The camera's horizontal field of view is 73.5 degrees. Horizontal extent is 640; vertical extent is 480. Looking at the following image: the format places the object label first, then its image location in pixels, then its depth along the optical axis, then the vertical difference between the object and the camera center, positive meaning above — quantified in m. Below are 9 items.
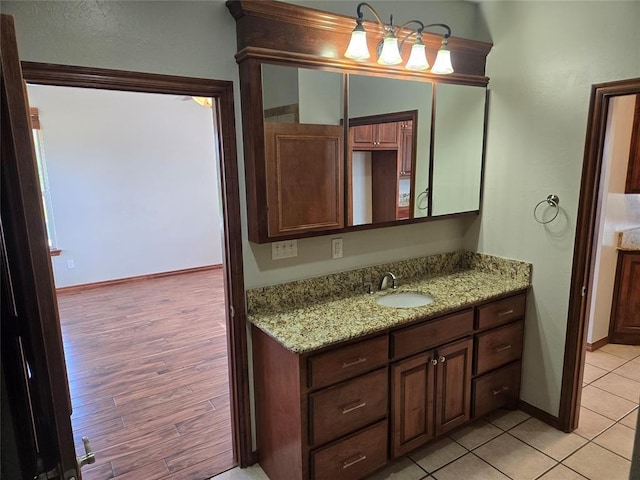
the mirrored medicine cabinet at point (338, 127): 1.91 +0.22
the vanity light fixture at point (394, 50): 1.96 +0.57
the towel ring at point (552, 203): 2.41 -0.20
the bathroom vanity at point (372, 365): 1.89 -0.95
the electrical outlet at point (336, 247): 2.40 -0.43
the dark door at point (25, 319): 0.79 -0.28
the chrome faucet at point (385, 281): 2.54 -0.65
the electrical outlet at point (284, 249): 2.20 -0.40
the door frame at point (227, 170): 1.64 +0.01
